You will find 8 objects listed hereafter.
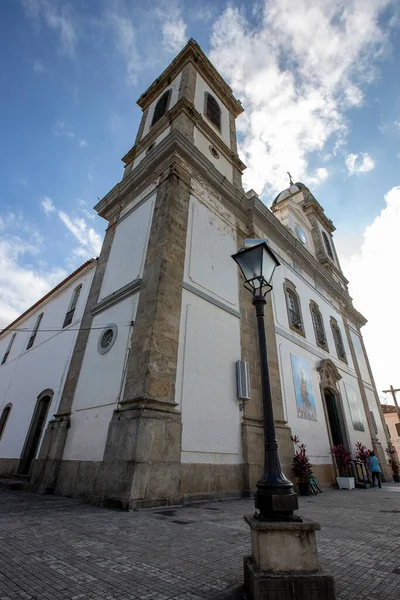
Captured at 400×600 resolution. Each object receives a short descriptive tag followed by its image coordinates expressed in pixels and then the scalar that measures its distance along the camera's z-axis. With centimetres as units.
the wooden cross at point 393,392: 2543
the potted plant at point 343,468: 974
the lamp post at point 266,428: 195
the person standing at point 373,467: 1043
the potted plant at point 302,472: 770
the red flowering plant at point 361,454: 1106
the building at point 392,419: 3581
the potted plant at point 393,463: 1393
